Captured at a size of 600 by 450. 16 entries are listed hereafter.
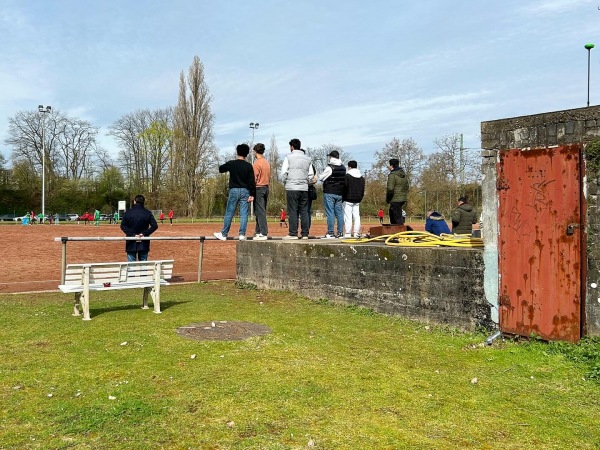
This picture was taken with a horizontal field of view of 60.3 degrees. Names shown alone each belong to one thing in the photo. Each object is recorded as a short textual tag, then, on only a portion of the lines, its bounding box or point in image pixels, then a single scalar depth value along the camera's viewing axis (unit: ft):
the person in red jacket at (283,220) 123.79
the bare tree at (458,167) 147.95
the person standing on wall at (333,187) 35.73
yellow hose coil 23.48
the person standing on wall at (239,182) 33.12
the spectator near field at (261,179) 35.24
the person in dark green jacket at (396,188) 34.60
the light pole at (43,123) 181.72
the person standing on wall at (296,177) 34.73
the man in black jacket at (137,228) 35.58
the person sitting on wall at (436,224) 35.11
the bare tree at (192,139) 182.29
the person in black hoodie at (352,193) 36.99
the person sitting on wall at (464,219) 36.55
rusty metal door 18.48
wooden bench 23.45
